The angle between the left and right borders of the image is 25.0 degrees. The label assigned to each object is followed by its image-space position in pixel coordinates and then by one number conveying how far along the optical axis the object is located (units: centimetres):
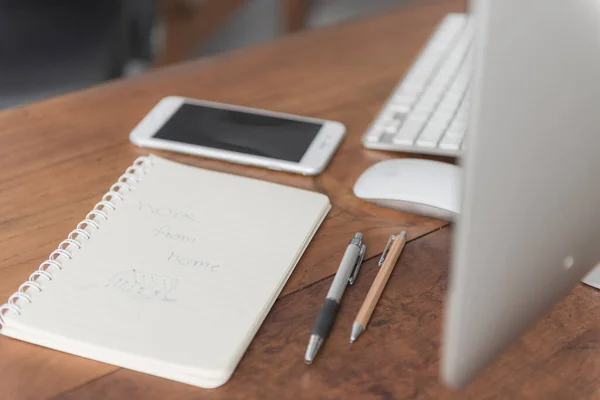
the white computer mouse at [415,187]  93
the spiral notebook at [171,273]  84
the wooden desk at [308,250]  83
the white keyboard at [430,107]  100
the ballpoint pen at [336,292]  85
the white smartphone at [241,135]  100
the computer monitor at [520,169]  69
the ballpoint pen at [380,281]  86
